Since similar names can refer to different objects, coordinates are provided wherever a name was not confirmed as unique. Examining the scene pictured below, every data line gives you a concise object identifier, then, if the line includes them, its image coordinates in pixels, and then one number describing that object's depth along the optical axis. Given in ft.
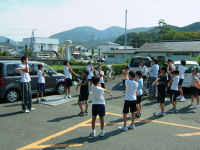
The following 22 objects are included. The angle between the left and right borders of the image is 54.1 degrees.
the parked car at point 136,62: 43.26
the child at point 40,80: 28.29
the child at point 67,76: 30.22
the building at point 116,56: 156.08
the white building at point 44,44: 298.15
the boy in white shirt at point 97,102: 16.69
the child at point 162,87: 22.43
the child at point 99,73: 32.37
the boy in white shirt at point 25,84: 23.42
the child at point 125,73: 30.40
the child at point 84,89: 22.20
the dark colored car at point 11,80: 27.61
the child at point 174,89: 25.08
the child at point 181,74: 31.35
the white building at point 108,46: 309.83
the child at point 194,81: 26.65
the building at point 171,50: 116.16
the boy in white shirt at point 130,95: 18.03
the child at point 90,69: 36.81
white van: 34.71
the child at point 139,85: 21.99
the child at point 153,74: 32.94
